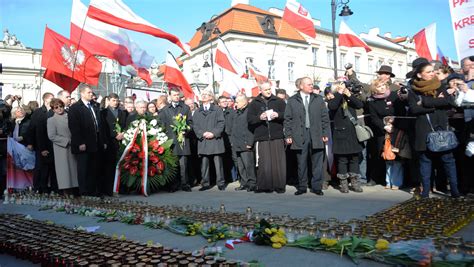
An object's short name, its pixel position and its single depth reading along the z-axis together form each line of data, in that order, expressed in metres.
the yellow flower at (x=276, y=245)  3.76
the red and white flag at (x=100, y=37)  8.91
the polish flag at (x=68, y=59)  8.59
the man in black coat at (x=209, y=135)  8.80
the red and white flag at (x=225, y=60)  13.31
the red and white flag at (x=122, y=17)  8.37
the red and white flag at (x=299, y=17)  12.52
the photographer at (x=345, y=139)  7.47
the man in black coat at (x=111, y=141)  8.36
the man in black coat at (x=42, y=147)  8.58
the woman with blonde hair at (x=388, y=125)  7.31
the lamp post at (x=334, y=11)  15.05
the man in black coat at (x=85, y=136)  7.64
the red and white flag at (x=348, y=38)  12.76
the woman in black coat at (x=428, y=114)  6.02
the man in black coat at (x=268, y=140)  7.98
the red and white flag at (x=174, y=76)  12.02
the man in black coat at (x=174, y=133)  8.99
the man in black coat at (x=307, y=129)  7.43
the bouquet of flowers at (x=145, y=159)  8.36
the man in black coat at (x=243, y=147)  8.56
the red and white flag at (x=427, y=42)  11.81
